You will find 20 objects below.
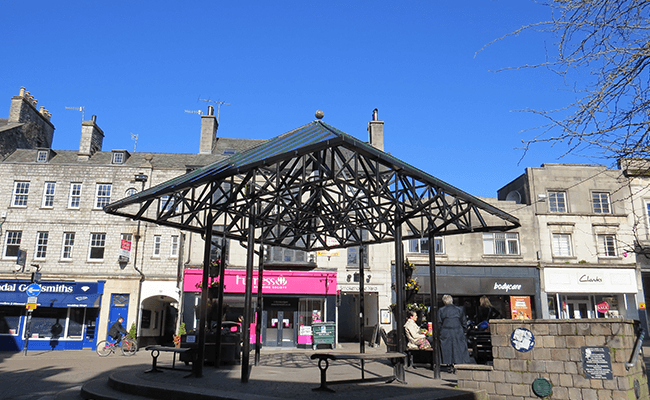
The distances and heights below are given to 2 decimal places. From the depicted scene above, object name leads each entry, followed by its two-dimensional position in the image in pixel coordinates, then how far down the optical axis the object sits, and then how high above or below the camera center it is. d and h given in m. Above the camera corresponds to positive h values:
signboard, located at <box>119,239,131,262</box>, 27.57 +3.36
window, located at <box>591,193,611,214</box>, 31.20 +6.88
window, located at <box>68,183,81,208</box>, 29.20 +6.51
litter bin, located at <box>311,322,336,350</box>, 24.53 -0.80
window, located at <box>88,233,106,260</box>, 28.47 +3.73
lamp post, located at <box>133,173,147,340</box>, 27.50 +2.79
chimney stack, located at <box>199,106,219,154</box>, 33.34 +11.62
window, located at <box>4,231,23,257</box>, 27.98 +3.75
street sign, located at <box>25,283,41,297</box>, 21.50 +0.97
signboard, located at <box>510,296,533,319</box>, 29.34 +0.67
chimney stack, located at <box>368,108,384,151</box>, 31.41 +11.13
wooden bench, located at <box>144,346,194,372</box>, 10.33 -0.72
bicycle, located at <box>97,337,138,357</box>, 21.69 -1.43
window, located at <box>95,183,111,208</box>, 29.30 +6.70
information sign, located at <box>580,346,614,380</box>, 7.80 -0.68
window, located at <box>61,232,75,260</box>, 28.27 +3.65
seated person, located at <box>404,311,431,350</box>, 12.34 -0.54
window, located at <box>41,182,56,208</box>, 29.06 +6.58
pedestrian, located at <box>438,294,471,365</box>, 10.73 -0.41
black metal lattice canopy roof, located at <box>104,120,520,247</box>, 9.57 +2.70
